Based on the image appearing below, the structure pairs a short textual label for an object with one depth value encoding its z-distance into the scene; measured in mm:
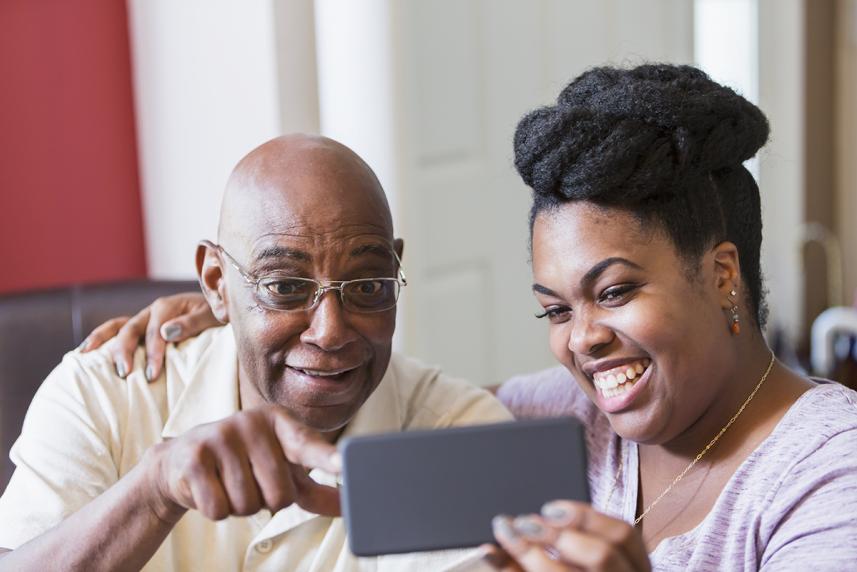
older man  1746
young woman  1677
